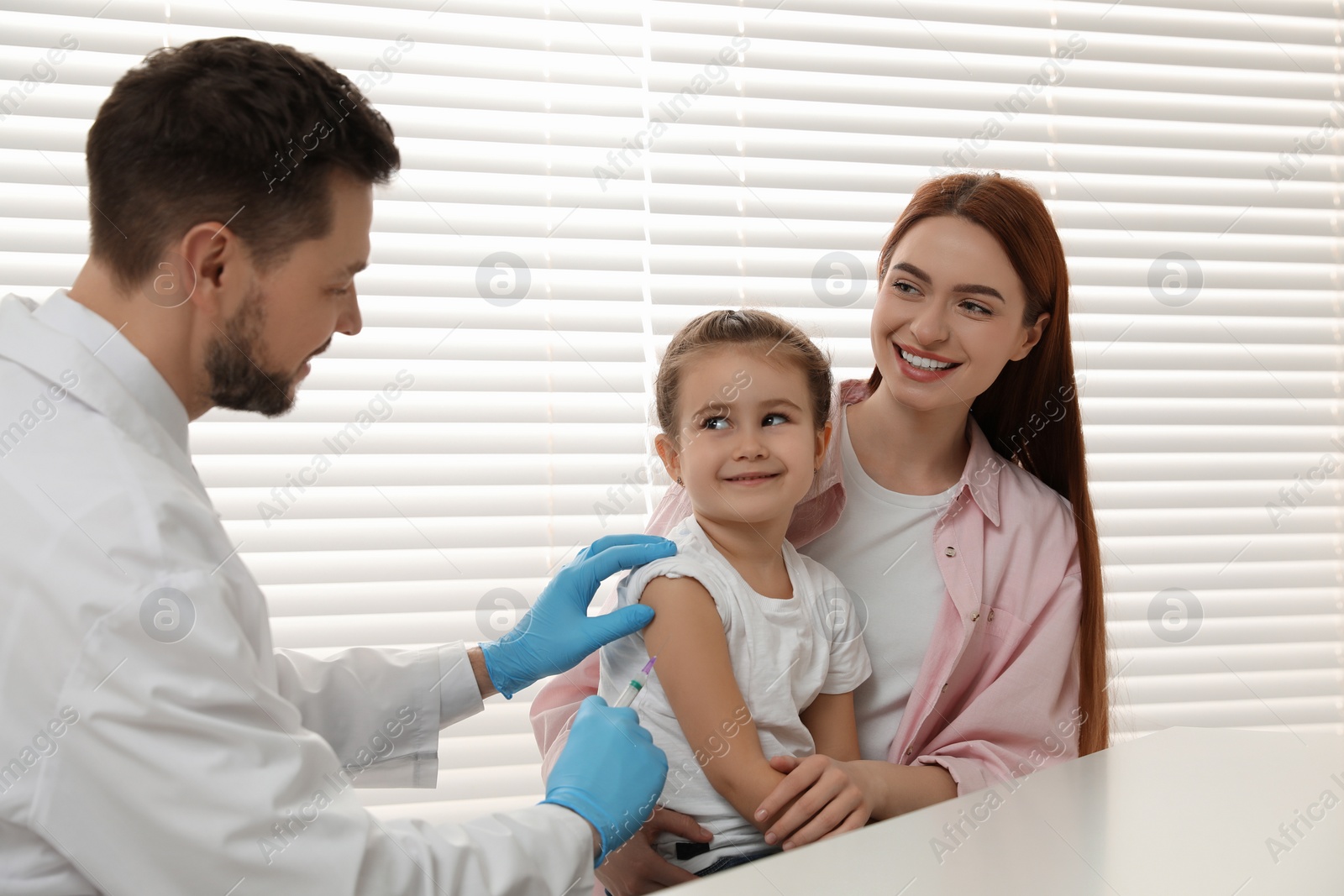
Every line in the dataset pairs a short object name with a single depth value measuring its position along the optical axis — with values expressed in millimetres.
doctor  842
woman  1489
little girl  1256
